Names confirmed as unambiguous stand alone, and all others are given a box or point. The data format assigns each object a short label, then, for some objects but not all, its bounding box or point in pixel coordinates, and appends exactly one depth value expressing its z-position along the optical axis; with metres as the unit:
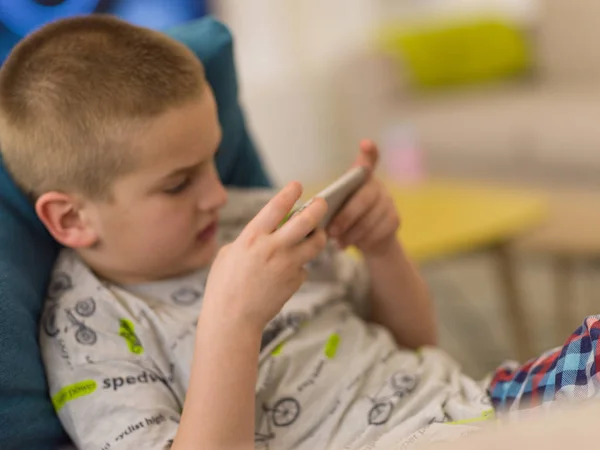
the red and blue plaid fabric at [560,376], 1.61
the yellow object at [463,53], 4.18
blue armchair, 1.66
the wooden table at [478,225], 2.44
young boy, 1.65
